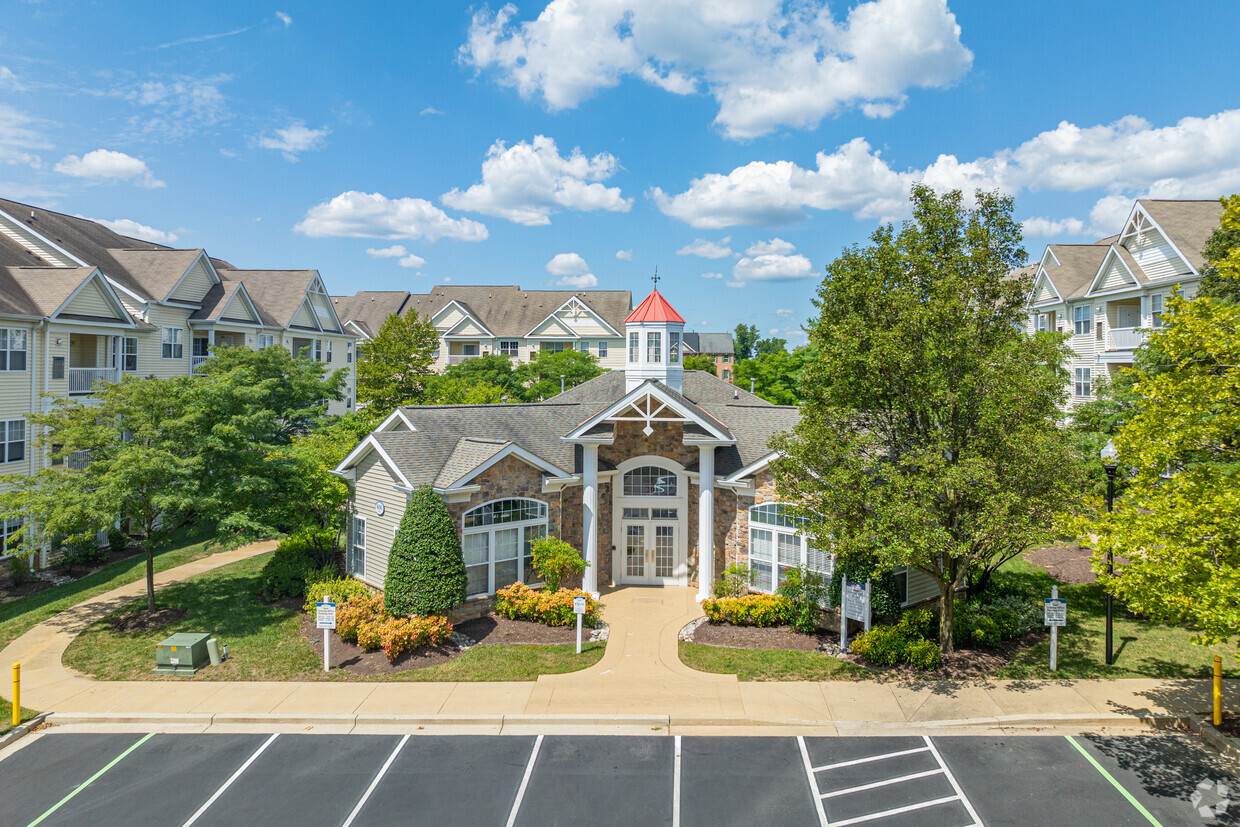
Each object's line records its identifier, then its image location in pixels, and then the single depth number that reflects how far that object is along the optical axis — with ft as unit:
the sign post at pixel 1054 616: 49.08
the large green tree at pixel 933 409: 43.55
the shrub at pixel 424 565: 55.62
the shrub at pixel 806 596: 58.03
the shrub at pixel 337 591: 62.08
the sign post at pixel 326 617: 50.98
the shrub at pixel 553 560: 62.64
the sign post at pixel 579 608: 53.11
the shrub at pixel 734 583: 63.77
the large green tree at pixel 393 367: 130.93
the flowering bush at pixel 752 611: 59.82
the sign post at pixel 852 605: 53.41
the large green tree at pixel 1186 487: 33.55
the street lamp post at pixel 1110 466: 47.16
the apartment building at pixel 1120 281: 102.12
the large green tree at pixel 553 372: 155.53
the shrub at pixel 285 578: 68.44
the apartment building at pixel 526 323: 200.95
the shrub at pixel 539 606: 60.03
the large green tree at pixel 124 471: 55.01
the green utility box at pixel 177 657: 51.62
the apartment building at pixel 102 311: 80.94
